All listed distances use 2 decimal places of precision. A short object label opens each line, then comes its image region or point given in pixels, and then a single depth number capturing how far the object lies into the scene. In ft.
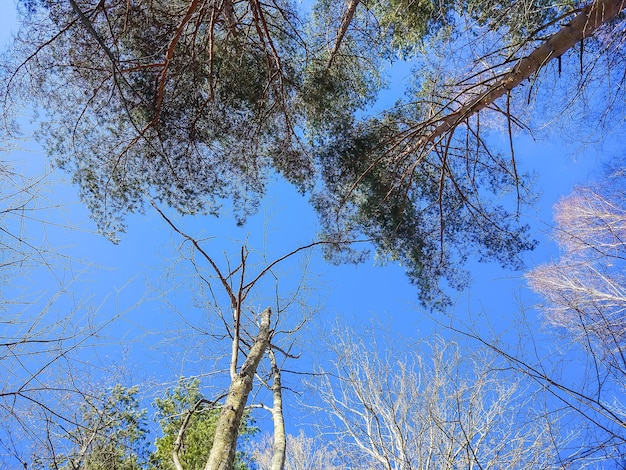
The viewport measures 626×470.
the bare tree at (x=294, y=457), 25.09
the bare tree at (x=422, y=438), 13.79
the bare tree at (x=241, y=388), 7.80
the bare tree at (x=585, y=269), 16.61
